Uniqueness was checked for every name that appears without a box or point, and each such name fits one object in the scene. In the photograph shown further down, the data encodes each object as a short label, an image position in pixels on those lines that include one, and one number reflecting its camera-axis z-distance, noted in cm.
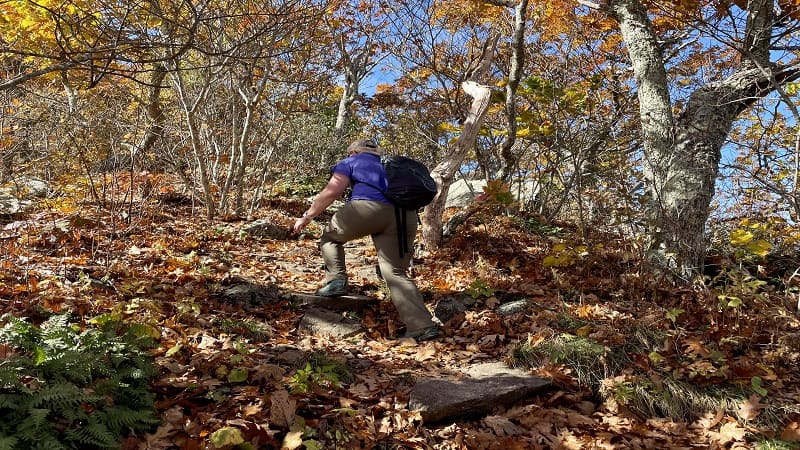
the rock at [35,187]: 835
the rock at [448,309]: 511
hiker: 450
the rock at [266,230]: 771
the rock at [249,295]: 496
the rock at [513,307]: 503
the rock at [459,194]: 1188
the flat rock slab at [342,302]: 500
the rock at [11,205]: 720
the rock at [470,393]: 318
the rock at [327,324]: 461
